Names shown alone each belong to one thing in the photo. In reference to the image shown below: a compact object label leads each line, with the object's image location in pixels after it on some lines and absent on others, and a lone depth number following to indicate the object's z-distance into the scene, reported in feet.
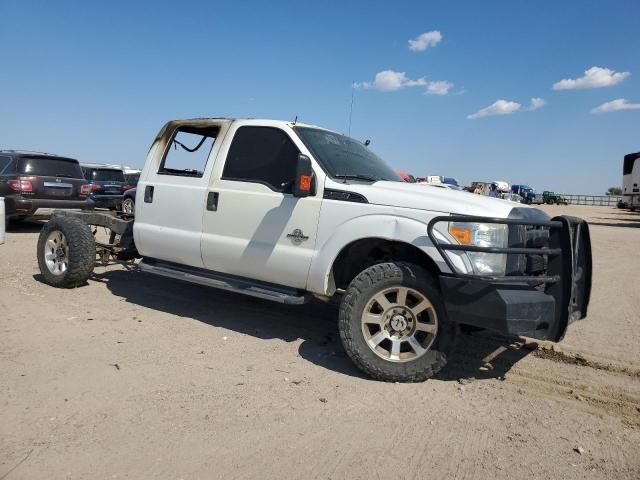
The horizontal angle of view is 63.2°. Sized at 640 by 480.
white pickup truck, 12.25
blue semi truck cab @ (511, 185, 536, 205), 202.39
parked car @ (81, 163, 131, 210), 58.65
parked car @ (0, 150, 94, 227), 36.04
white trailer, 78.54
